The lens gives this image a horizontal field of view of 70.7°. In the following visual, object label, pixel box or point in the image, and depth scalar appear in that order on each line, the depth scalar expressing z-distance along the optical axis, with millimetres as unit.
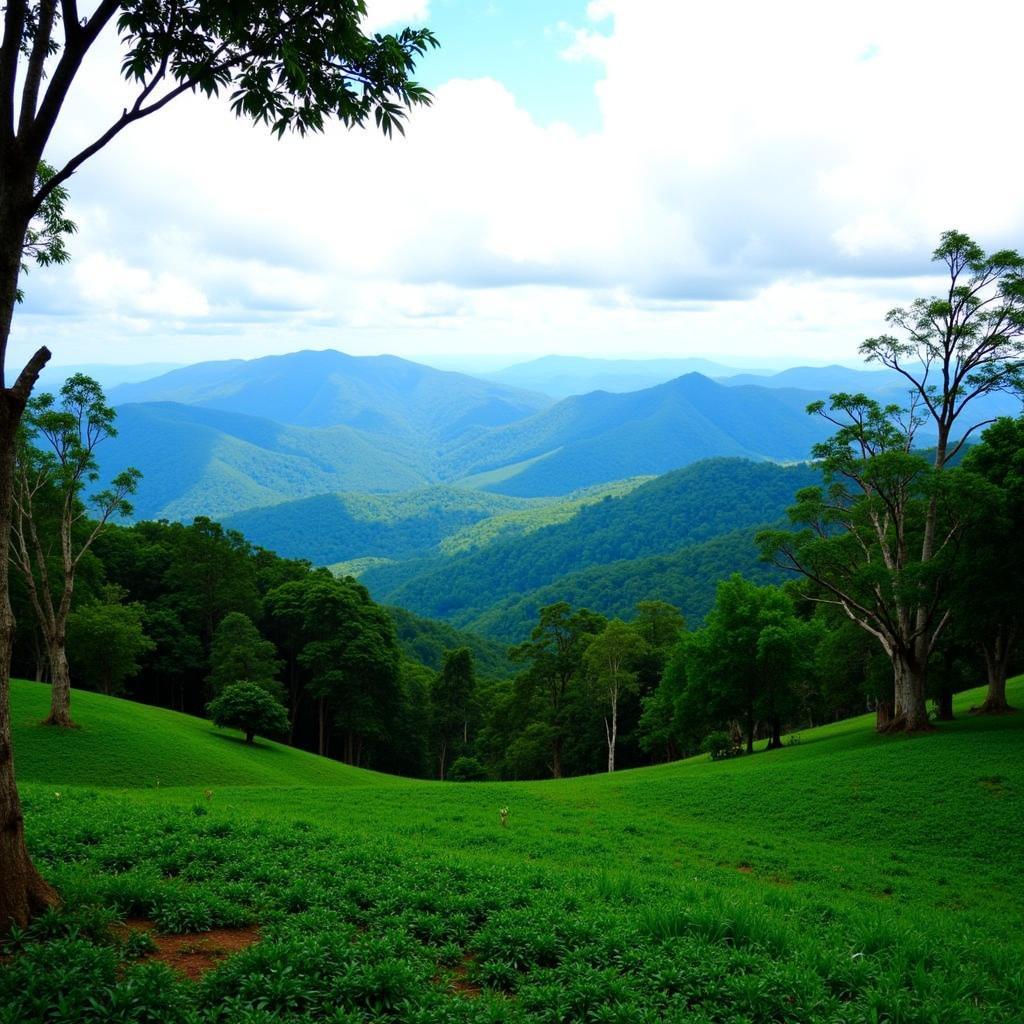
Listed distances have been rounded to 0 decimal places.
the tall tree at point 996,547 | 22266
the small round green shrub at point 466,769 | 50750
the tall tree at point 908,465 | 23672
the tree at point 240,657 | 41562
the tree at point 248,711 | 31844
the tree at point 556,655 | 48750
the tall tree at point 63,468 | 24547
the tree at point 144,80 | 6480
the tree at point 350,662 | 45062
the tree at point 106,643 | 36281
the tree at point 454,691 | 54969
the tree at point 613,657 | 43406
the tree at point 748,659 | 32062
